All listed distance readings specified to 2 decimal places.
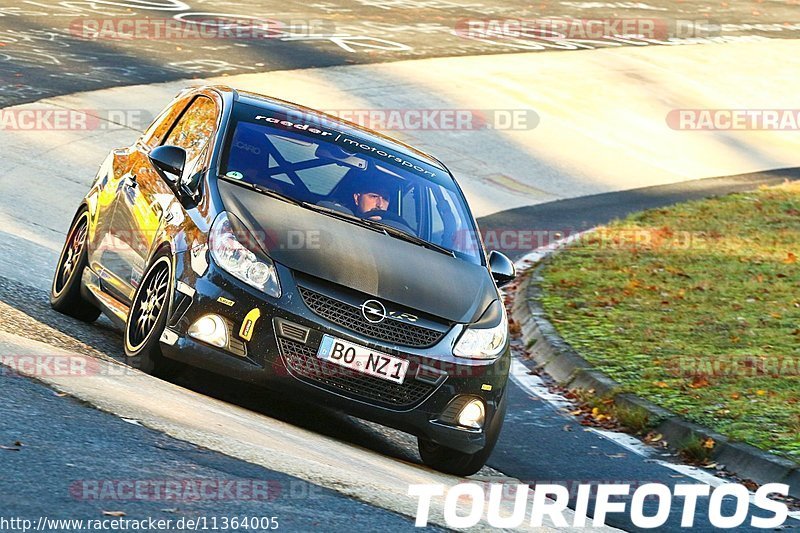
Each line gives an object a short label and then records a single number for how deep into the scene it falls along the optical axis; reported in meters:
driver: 16.83
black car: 14.66
